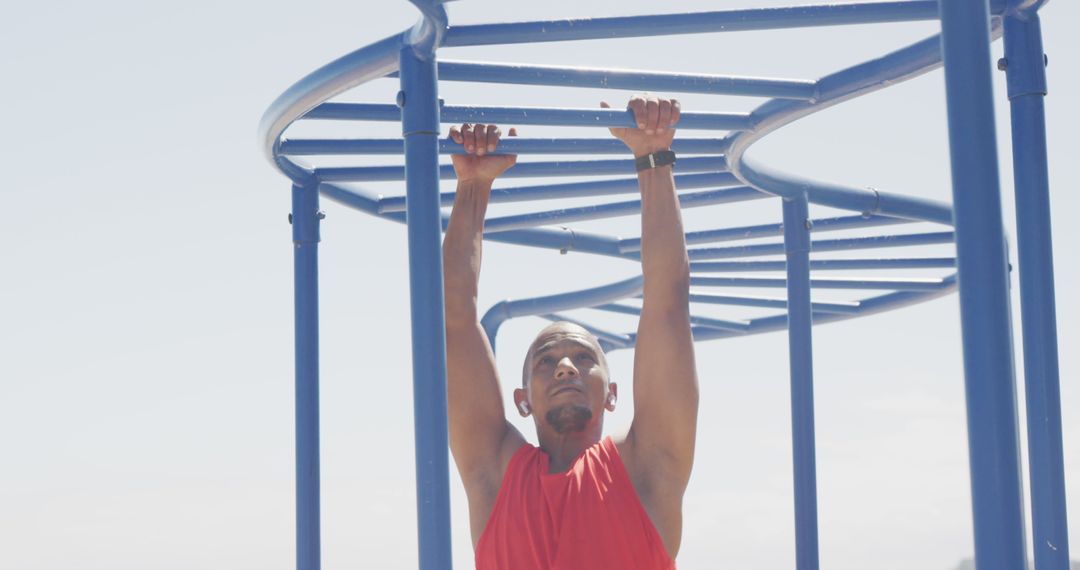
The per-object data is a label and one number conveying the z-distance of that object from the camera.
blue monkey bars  4.27
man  5.55
